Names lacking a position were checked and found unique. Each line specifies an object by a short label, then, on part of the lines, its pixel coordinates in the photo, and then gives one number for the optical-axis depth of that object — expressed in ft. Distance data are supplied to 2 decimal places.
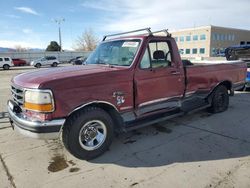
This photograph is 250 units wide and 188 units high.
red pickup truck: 10.80
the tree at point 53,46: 196.65
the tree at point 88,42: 228.02
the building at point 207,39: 181.57
